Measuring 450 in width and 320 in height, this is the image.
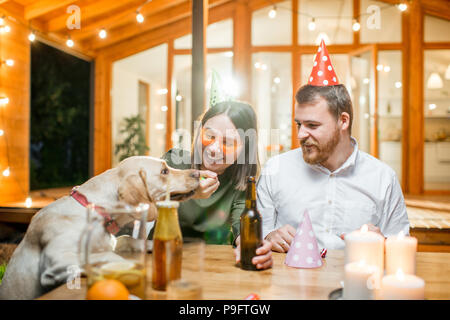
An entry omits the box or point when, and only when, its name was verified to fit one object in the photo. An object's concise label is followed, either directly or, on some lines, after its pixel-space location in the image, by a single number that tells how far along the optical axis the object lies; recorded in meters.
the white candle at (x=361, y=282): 0.77
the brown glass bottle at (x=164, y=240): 0.84
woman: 1.63
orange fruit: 0.72
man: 1.59
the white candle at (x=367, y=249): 0.82
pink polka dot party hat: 1.06
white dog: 1.02
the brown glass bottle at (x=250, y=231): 1.01
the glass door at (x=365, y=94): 5.48
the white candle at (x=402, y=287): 0.73
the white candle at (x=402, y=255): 0.83
